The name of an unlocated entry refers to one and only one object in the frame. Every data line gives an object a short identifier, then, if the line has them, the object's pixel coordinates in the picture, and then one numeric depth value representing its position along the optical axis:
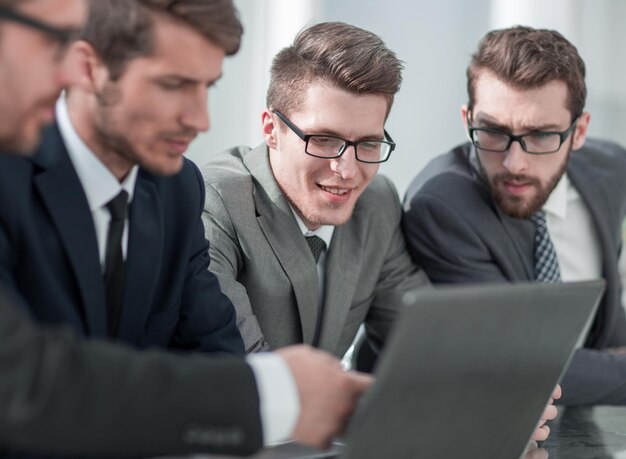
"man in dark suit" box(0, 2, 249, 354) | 1.43
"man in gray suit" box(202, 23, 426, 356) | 2.26
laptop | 1.07
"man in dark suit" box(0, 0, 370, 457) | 0.98
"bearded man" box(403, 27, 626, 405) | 2.57
